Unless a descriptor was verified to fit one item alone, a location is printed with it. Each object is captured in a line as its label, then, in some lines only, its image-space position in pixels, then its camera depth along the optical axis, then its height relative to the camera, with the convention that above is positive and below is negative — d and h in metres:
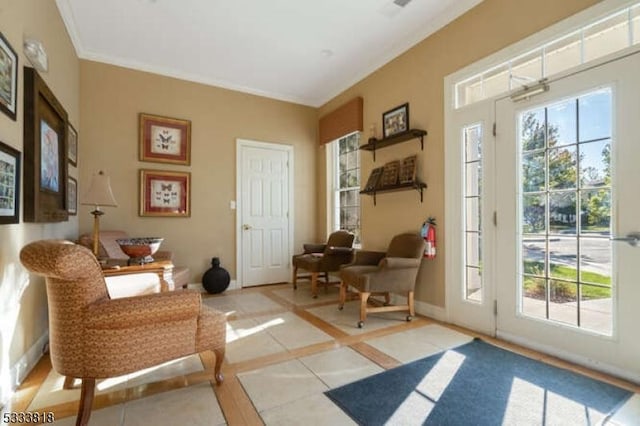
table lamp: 2.45 +0.15
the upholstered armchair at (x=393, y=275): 2.95 -0.60
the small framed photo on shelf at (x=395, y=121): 3.52 +1.11
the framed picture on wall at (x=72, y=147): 3.15 +0.72
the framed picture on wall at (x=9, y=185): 1.68 +0.17
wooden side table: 2.23 -0.42
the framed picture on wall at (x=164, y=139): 4.01 +0.99
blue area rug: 1.57 -1.04
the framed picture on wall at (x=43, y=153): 2.01 +0.45
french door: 1.91 -0.02
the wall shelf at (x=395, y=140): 3.27 +0.86
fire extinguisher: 3.12 -0.23
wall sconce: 2.01 +1.08
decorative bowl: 2.43 -0.28
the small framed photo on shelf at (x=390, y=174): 3.57 +0.48
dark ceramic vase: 4.16 -0.88
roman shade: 4.25 +1.38
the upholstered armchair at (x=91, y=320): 1.40 -0.54
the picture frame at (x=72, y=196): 3.07 +0.18
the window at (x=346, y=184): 4.62 +0.47
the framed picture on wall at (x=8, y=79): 1.69 +0.78
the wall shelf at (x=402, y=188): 3.27 +0.30
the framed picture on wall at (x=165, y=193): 3.98 +0.27
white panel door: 4.66 +0.01
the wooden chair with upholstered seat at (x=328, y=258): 4.02 -0.59
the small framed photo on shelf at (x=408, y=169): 3.35 +0.50
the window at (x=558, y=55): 1.96 +1.18
